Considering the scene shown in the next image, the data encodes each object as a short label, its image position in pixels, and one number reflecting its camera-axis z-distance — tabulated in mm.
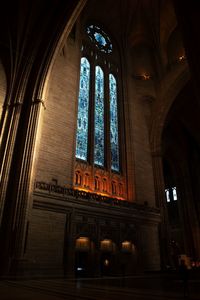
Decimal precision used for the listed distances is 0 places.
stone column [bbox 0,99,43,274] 9742
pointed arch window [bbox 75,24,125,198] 15977
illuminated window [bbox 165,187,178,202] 31731
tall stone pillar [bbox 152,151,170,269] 16047
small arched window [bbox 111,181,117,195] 16278
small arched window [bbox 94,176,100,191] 15495
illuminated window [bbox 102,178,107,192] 15803
